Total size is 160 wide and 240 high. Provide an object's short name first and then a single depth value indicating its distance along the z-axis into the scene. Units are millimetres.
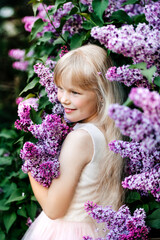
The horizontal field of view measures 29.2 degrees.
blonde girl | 1299
